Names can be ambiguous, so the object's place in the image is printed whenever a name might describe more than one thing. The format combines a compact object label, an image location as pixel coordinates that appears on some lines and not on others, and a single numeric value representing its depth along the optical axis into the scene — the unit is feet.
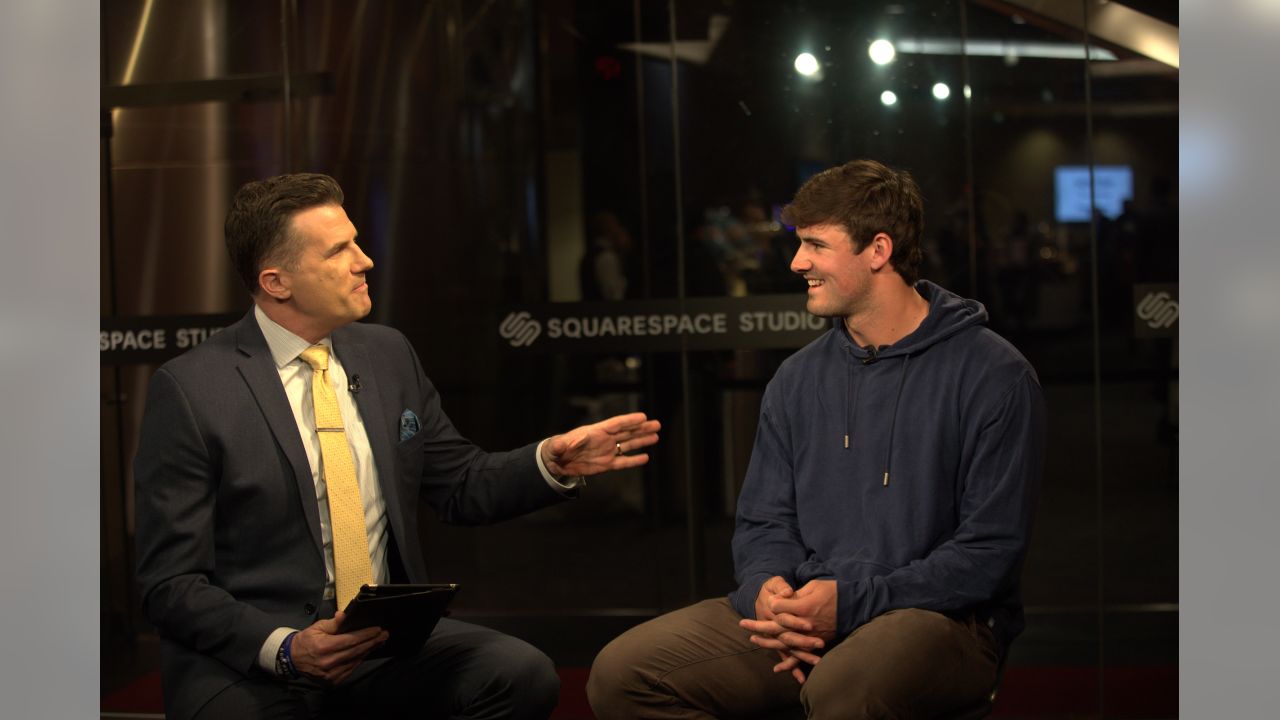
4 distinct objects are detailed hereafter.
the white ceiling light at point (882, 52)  14.99
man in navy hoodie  7.73
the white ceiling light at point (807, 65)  15.14
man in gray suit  7.78
